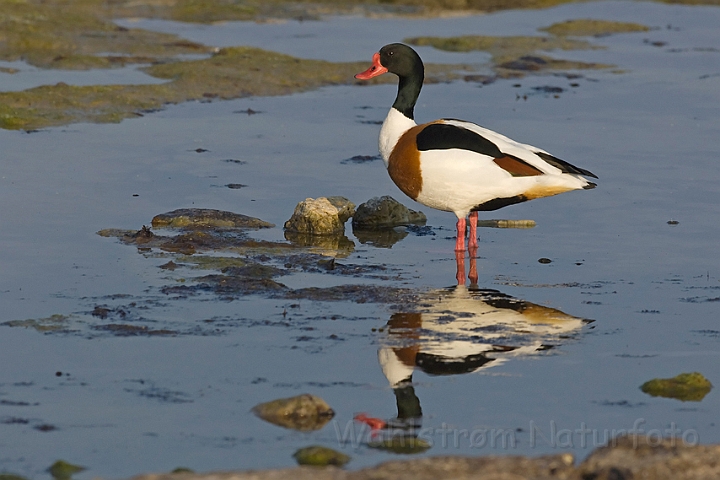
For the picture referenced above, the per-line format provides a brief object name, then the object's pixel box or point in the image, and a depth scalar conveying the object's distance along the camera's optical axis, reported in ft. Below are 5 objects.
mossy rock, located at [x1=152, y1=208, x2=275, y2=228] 61.00
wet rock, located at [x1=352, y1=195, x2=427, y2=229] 63.87
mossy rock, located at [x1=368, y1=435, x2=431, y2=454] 34.32
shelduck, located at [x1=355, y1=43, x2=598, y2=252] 56.95
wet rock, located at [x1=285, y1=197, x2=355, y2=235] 60.95
